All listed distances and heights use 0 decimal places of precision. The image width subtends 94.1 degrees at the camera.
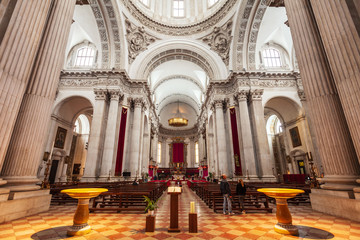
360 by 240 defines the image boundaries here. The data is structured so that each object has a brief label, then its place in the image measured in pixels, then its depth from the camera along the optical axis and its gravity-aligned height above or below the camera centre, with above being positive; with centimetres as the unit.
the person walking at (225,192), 549 -61
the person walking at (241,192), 565 -63
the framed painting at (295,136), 1634 +342
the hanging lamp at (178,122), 2835 +822
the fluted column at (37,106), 459 +195
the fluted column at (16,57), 403 +286
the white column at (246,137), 1253 +262
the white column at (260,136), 1220 +266
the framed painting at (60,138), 1599 +332
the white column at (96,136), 1206 +268
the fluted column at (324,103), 464 +202
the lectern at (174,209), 380 -80
